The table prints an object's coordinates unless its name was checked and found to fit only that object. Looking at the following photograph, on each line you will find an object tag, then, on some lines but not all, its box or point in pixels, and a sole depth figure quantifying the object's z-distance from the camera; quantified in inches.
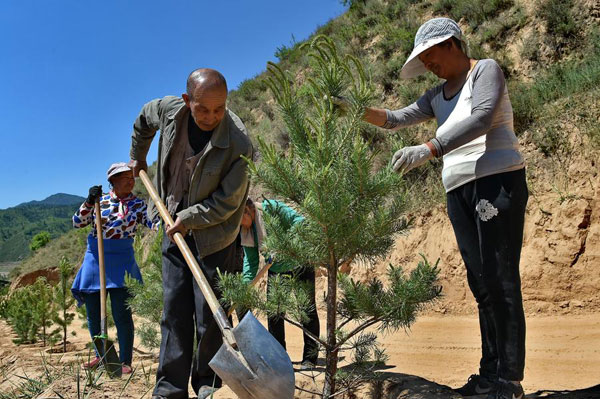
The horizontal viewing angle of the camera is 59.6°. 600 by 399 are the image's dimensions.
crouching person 171.0
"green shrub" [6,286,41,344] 293.7
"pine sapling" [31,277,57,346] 287.6
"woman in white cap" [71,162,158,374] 180.4
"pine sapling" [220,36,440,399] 103.4
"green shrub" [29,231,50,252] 1508.7
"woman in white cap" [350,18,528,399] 97.8
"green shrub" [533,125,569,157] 294.4
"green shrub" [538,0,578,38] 382.9
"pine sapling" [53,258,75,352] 252.5
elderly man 125.3
